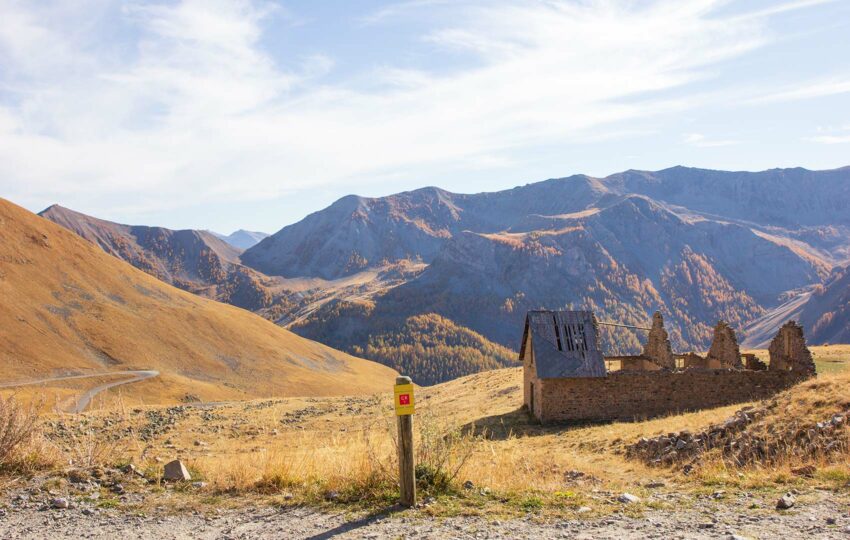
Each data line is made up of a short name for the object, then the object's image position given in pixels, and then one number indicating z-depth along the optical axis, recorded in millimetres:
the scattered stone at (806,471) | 11488
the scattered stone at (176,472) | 11617
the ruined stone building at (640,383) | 30344
